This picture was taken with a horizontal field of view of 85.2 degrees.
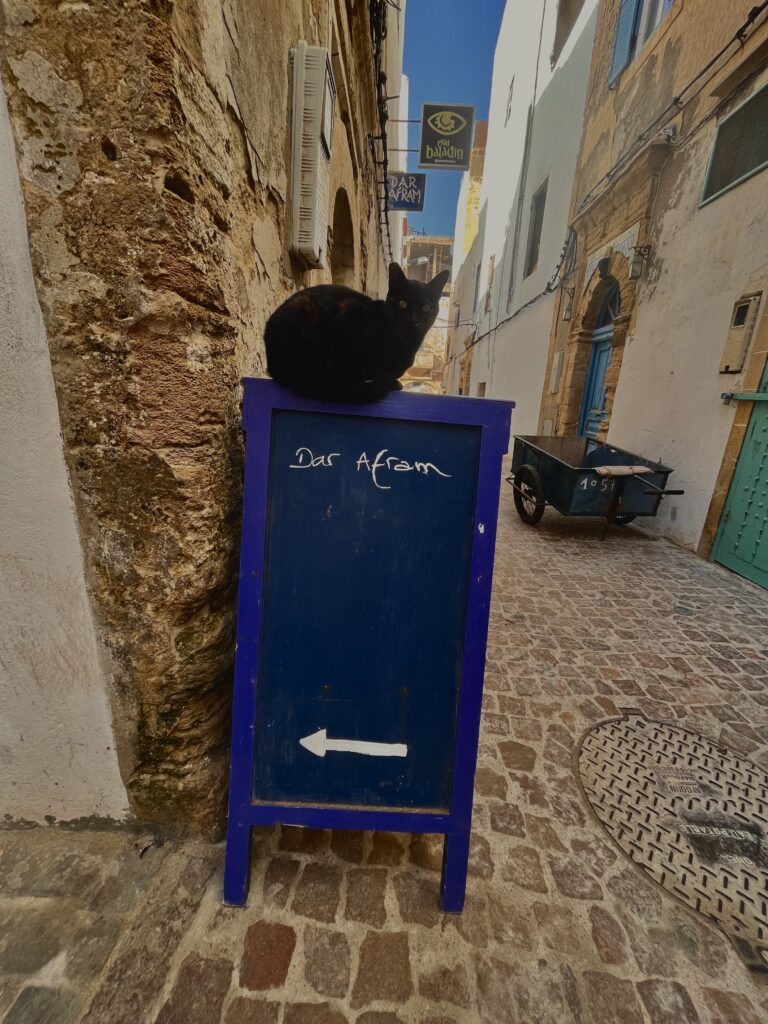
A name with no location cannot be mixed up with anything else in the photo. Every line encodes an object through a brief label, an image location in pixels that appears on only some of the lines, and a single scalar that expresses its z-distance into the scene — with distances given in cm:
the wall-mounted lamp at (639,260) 627
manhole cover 156
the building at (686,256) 445
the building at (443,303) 3372
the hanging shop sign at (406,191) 1068
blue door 773
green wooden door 422
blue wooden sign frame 126
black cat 124
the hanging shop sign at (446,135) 861
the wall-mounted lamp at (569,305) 851
